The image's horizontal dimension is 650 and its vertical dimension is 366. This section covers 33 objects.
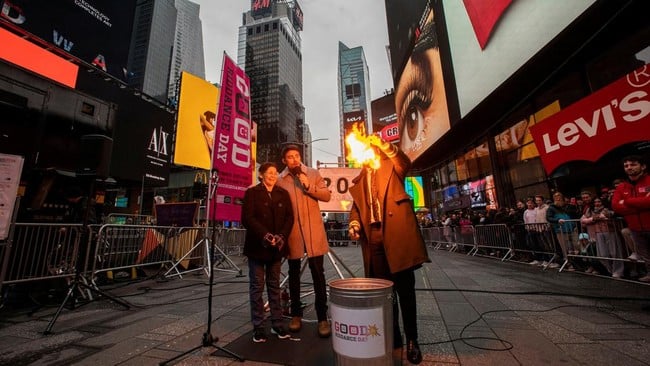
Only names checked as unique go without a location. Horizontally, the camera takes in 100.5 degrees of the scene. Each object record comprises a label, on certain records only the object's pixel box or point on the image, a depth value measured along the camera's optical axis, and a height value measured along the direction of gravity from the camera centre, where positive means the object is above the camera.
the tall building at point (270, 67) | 91.06 +57.44
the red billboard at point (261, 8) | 106.94 +88.51
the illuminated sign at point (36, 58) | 9.98 +7.25
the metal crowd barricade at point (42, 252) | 4.15 -0.19
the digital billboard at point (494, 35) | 9.34 +7.97
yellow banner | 15.98 +6.92
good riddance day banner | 6.20 +2.13
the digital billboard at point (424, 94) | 18.94 +10.86
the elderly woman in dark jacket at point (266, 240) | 2.88 -0.07
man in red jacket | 4.16 +0.37
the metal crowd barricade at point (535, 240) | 7.75 -0.43
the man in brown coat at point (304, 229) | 3.05 +0.04
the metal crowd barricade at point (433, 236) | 17.46 -0.49
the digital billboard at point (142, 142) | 14.38 +5.38
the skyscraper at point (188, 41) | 110.56 +84.43
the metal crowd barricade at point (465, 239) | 12.54 -0.53
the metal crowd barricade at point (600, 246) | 5.64 -0.50
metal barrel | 1.83 -0.65
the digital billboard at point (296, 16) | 116.56 +93.38
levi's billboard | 5.85 +2.51
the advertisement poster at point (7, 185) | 3.24 +0.67
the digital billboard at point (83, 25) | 10.55 +9.47
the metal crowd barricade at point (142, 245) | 5.66 -0.19
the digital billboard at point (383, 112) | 50.97 +22.28
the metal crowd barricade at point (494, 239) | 9.76 -0.49
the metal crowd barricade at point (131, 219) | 12.81 +0.87
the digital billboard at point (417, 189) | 30.25 +4.43
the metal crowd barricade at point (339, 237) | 22.30 -0.46
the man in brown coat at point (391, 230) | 2.37 +0.00
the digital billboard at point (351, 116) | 73.67 +31.57
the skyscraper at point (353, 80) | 130.12 +73.96
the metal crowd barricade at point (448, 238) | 14.73 -0.61
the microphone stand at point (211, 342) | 2.30 -1.00
